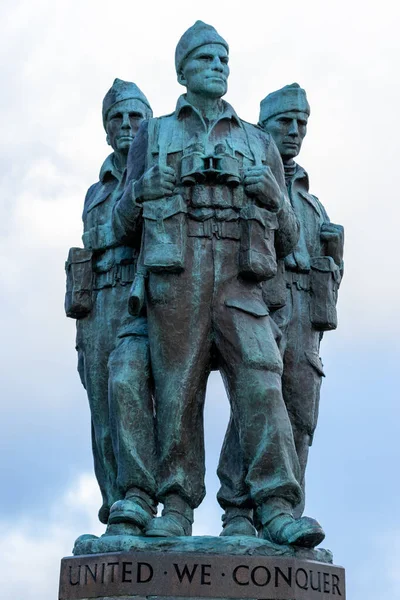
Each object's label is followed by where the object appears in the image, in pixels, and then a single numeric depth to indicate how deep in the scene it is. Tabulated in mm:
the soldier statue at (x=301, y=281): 13984
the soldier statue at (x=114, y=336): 12422
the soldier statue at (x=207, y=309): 12281
